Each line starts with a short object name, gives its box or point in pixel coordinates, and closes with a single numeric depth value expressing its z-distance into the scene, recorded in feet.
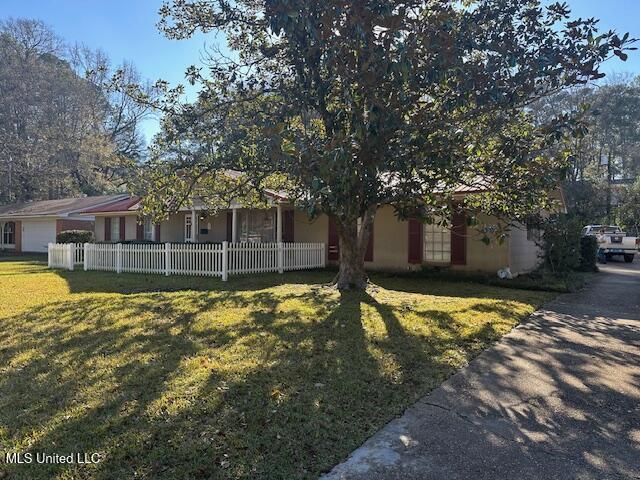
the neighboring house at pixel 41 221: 88.84
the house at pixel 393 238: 42.22
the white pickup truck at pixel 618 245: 72.08
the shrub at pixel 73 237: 74.95
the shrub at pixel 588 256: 53.62
